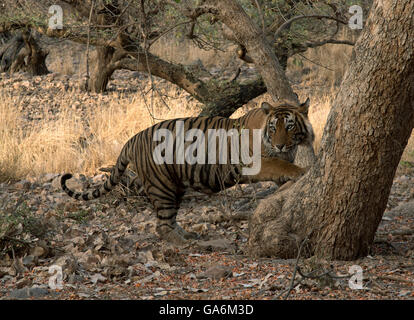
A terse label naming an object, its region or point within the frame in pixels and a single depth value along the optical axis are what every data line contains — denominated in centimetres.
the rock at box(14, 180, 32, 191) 1436
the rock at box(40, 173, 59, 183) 1486
